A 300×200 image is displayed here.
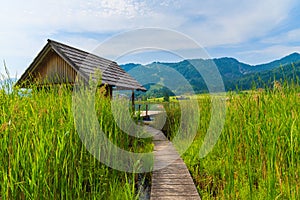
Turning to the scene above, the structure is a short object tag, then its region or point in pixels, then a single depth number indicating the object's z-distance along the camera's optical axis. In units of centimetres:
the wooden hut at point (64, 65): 1155
